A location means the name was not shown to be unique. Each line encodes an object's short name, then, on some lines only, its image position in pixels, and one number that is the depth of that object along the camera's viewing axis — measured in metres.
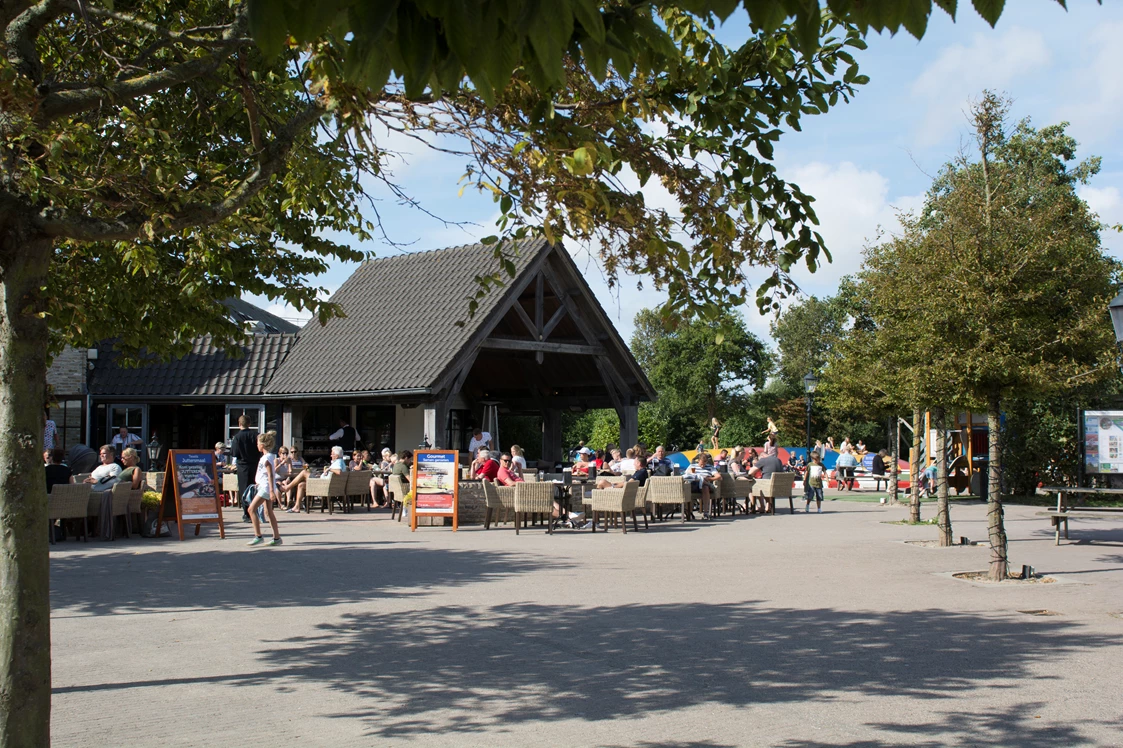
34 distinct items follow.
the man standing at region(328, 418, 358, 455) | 25.89
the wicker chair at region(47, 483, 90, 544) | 13.97
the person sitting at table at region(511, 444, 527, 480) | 19.30
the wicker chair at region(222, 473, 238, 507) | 21.27
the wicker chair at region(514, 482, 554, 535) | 16.30
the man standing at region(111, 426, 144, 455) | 22.80
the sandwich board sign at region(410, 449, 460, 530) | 17.05
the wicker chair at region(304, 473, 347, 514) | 20.28
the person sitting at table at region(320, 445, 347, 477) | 20.66
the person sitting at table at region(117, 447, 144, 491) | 15.53
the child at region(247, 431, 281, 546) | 13.95
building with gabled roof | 23.48
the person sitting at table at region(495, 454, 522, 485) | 17.86
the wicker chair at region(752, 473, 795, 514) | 21.59
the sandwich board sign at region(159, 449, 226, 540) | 14.92
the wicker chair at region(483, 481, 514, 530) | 16.86
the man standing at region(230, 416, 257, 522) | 17.75
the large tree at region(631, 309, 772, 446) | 61.62
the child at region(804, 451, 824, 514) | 21.19
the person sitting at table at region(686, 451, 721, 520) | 20.22
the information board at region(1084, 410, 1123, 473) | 19.50
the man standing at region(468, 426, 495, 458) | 22.37
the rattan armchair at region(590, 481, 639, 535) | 16.67
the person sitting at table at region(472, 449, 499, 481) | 18.38
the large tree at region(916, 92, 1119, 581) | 11.65
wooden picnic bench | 14.95
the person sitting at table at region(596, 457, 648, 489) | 19.64
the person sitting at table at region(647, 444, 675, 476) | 20.61
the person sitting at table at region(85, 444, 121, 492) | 15.62
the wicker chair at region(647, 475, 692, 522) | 18.56
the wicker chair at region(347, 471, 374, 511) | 20.72
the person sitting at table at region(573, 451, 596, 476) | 20.19
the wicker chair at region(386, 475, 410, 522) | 18.69
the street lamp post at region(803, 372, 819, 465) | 28.77
